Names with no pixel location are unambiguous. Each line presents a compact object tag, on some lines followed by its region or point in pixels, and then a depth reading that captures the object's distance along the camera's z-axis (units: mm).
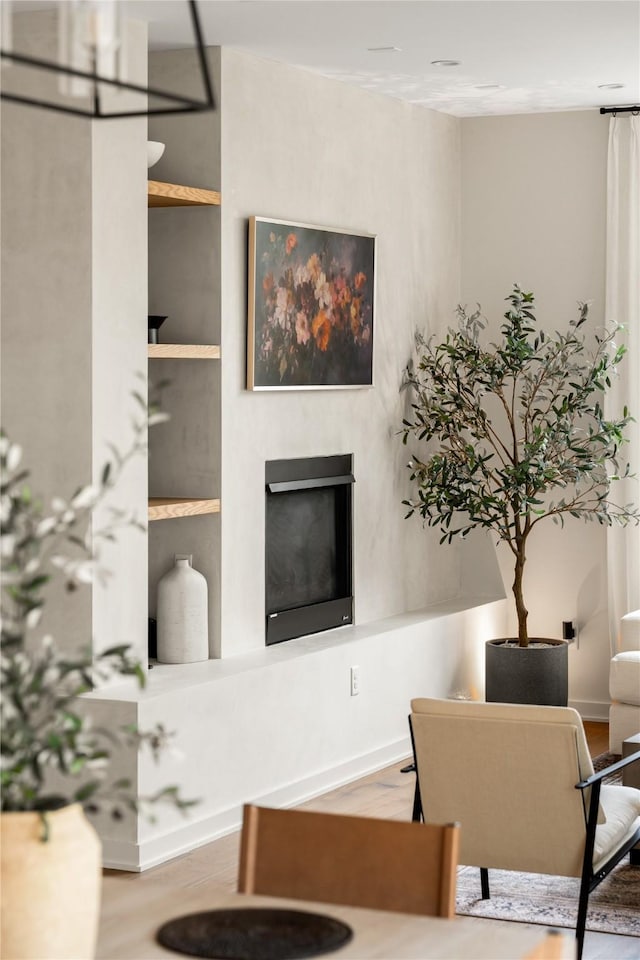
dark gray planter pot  6914
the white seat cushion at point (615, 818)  4000
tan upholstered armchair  3836
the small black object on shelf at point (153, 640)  5641
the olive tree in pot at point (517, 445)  6801
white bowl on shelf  5312
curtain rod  7215
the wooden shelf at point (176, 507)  5250
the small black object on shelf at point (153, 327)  5449
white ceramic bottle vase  5508
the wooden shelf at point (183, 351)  5254
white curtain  7250
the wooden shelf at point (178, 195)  5250
